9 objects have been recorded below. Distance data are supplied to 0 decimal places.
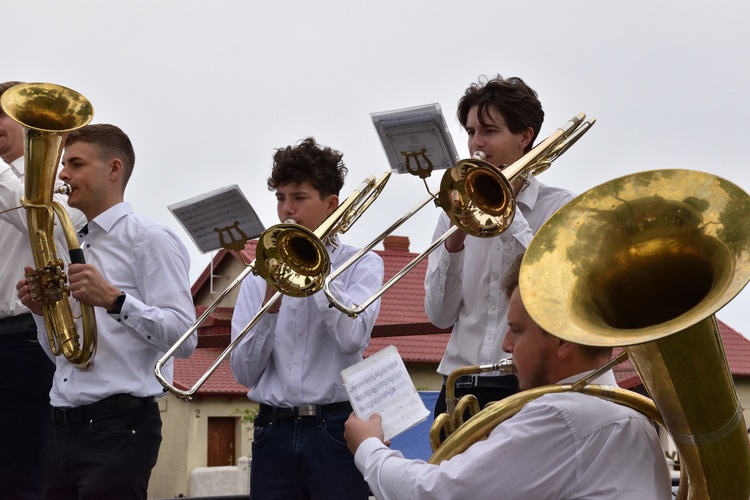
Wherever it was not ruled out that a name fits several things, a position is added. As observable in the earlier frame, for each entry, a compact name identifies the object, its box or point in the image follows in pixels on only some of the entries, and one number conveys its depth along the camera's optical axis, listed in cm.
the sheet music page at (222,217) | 439
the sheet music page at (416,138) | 385
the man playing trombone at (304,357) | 421
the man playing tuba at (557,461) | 278
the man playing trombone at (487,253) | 397
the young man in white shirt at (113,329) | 419
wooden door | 2512
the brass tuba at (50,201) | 434
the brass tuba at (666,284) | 265
